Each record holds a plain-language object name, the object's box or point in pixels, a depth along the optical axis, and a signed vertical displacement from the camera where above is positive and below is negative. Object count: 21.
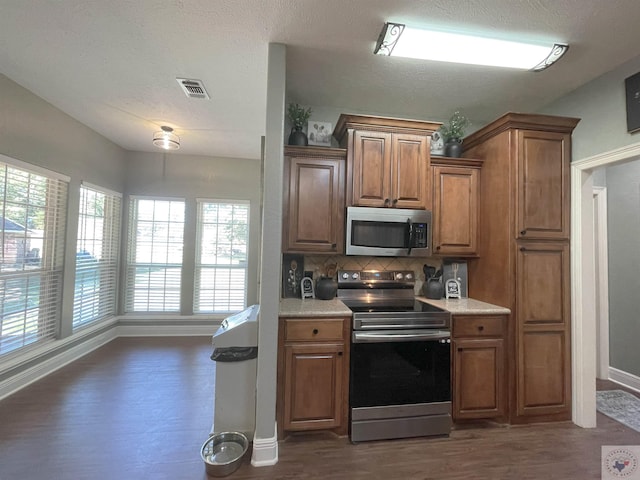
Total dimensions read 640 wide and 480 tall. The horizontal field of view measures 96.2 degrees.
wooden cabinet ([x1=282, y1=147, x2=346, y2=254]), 2.40 +0.42
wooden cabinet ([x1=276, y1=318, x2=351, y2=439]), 2.02 -0.89
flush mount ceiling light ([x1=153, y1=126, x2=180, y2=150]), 3.44 +1.29
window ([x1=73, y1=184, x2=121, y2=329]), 3.61 -0.14
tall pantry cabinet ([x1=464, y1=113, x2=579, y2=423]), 2.27 -0.04
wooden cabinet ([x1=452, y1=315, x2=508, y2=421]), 2.20 -0.88
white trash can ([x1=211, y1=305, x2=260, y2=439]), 2.04 -0.93
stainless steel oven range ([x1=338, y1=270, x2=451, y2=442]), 2.06 -0.90
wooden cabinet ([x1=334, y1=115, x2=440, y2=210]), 2.43 +0.79
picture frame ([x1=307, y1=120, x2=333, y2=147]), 2.64 +1.08
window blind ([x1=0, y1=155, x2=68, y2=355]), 2.63 -0.09
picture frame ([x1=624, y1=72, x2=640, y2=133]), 2.00 +1.10
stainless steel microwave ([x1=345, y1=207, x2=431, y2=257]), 2.44 +0.18
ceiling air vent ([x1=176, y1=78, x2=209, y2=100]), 2.47 +1.43
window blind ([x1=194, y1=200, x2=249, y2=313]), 4.56 -0.14
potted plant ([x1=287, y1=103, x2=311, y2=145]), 2.50 +1.14
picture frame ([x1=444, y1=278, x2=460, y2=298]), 2.72 -0.33
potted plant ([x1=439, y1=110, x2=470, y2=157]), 2.76 +1.17
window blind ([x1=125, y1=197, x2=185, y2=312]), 4.42 -0.14
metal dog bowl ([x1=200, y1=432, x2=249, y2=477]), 1.72 -1.32
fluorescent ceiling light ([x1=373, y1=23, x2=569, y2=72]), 1.81 +1.36
